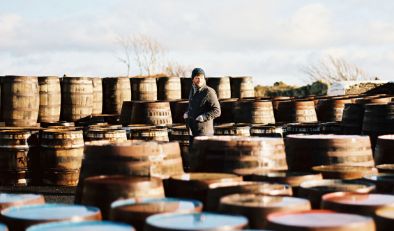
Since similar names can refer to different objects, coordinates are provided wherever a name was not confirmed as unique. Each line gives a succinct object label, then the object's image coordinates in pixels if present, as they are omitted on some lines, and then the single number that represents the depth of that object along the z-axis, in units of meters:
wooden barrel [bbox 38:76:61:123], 14.49
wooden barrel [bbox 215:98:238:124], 13.38
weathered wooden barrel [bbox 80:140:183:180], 4.83
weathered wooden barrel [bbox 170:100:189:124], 13.83
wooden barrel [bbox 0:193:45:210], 4.13
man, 8.95
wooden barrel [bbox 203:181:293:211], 4.22
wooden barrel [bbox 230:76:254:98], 19.34
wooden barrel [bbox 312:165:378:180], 5.13
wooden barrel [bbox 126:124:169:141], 10.11
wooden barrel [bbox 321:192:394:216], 3.70
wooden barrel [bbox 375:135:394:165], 6.49
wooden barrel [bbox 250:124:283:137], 10.07
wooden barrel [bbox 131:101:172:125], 13.08
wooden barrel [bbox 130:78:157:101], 17.27
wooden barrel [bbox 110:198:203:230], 3.69
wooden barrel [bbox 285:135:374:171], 5.77
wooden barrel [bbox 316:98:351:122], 13.40
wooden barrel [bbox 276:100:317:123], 12.67
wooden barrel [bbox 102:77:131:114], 16.56
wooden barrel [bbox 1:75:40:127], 13.90
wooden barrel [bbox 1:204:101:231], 3.58
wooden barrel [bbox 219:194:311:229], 3.59
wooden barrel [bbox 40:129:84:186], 10.14
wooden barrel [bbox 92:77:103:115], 16.03
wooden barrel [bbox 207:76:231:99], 18.67
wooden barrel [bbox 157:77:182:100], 17.75
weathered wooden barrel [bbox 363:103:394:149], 8.67
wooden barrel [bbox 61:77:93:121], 14.93
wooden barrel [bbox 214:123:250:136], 9.76
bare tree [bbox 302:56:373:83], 45.19
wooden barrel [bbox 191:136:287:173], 5.23
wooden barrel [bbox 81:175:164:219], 4.25
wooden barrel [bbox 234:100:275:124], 12.41
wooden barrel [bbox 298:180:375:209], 4.22
